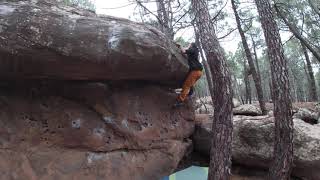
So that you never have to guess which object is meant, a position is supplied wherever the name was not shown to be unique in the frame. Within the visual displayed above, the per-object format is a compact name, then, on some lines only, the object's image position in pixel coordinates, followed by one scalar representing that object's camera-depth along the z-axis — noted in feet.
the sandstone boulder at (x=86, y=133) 13.65
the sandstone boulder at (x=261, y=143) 16.25
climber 16.34
